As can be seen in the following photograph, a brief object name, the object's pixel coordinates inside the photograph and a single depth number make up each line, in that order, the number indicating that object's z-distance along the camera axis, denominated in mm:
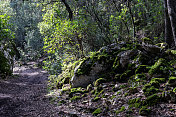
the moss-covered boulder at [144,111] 4344
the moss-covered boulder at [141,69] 6775
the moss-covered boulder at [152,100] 4660
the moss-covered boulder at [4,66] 13539
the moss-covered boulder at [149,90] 5106
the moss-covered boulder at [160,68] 6058
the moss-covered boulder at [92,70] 8000
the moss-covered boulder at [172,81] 5172
